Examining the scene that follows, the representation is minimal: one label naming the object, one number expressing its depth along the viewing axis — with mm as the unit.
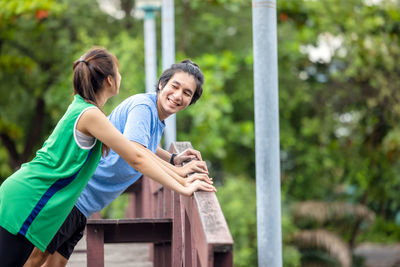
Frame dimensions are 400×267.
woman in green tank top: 4852
